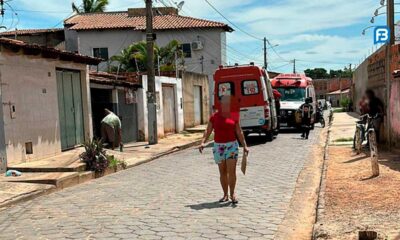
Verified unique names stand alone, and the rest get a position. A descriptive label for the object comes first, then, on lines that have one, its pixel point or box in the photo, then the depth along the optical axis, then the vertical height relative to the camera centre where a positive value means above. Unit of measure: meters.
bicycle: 13.27 -0.99
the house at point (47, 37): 26.98 +3.94
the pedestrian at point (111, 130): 15.99 -0.92
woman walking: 7.61 -0.69
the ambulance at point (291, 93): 24.28 +0.16
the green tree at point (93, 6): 46.34 +9.44
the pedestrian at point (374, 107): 13.53 -0.38
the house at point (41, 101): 11.46 +0.10
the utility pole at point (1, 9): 12.56 +2.56
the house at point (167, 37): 41.38 +5.62
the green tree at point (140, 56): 31.39 +3.07
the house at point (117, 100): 17.48 +0.11
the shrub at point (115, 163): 12.62 -1.64
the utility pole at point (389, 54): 13.59 +1.11
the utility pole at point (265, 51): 57.98 +5.68
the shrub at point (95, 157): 11.83 -1.34
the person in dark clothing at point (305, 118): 20.33 -0.97
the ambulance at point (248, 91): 18.19 +0.26
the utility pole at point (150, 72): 18.69 +1.14
